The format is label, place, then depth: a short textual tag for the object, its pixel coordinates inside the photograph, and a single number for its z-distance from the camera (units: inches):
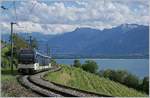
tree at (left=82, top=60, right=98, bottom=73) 4690.0
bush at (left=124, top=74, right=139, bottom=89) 4082.2
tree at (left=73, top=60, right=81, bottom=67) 4944.1
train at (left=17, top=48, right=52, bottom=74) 1615.4
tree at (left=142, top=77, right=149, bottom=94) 3489.7
